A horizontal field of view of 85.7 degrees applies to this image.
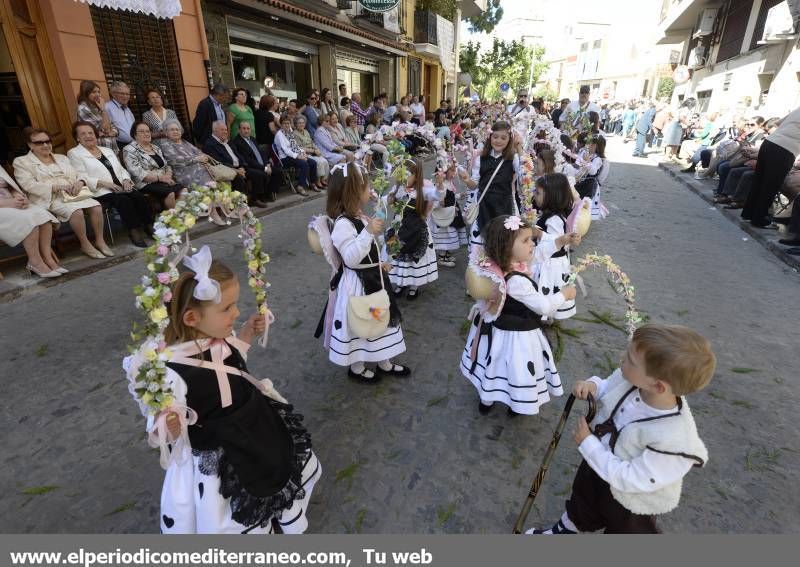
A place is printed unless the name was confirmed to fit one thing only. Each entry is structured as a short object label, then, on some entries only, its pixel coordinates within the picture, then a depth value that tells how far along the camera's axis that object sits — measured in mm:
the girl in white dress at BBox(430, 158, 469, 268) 5480
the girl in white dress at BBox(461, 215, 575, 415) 2623
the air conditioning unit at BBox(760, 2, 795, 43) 12078
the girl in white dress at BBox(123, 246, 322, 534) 1707
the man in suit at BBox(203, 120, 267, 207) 7785
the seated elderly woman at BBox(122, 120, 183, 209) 6305
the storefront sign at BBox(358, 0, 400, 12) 12672
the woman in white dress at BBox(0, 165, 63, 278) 4812
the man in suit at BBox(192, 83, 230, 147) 8133
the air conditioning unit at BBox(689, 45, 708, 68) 22266
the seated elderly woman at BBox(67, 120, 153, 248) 5695
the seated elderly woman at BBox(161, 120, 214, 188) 6938
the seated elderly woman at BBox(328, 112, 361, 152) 11048
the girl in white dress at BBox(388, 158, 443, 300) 4703
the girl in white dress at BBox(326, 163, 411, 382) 2910
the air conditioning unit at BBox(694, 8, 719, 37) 21273
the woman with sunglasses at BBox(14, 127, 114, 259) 5168
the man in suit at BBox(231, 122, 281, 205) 8336
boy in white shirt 1521
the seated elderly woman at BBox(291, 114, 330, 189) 9844
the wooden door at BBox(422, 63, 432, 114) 24969
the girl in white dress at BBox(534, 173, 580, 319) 3992
